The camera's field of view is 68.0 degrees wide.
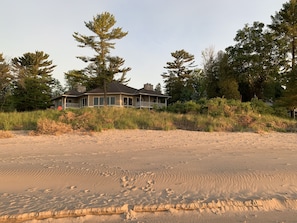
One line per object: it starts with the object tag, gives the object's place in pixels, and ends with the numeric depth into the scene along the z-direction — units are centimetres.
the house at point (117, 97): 3076
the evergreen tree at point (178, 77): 3738
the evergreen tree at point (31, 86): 2749
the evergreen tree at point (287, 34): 2371
